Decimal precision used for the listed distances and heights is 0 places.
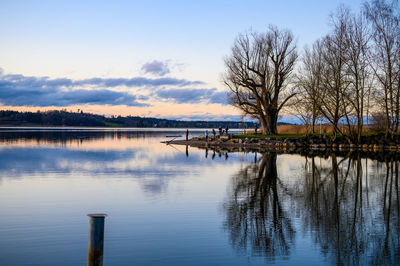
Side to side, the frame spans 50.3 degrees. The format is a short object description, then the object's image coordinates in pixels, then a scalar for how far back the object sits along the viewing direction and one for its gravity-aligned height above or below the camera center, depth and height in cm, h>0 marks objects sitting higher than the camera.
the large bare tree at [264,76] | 5434 +697
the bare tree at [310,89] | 4372 +461
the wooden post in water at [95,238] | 691 -179
